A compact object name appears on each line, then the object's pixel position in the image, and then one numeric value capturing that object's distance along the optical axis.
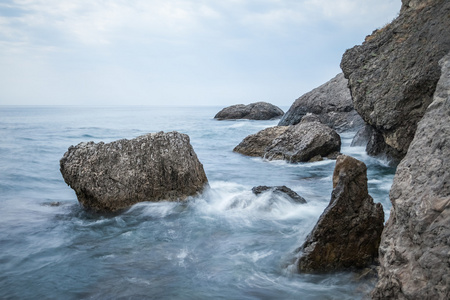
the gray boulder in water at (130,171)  8.10
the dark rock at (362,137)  16.52
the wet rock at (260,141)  16.27
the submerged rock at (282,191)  8.61
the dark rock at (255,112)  43.34
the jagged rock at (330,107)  23.09
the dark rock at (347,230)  5.04
